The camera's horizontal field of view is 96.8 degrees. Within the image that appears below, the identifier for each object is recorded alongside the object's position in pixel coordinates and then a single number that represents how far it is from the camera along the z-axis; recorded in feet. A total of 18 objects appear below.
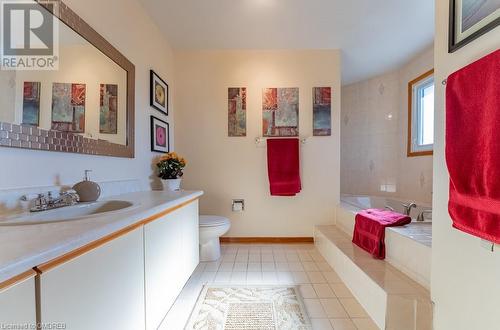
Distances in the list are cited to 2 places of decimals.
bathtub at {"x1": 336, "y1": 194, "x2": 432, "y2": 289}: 4.14
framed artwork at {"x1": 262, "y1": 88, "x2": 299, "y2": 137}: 8.54
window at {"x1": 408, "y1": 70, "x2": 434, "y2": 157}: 8.55
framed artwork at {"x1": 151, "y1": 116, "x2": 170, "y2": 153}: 6.84
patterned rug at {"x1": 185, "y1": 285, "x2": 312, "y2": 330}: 4.30
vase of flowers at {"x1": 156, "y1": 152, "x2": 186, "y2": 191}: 6.69
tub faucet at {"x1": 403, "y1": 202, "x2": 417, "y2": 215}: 7.22
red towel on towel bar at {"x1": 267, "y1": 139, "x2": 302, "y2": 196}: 8.29
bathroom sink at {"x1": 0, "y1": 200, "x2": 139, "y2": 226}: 2.37
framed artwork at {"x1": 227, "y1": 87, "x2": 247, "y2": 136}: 8.59
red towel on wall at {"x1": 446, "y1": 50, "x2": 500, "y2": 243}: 2.31
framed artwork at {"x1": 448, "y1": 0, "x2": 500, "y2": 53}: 2.49
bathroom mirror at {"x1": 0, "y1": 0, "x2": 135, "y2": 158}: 2.91
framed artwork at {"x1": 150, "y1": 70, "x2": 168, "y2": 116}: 6.75
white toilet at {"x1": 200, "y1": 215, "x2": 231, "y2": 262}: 6.70
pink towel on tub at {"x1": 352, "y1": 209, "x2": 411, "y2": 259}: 5.37
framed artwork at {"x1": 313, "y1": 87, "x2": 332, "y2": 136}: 8.53
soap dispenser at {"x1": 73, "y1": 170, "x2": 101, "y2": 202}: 3.59
